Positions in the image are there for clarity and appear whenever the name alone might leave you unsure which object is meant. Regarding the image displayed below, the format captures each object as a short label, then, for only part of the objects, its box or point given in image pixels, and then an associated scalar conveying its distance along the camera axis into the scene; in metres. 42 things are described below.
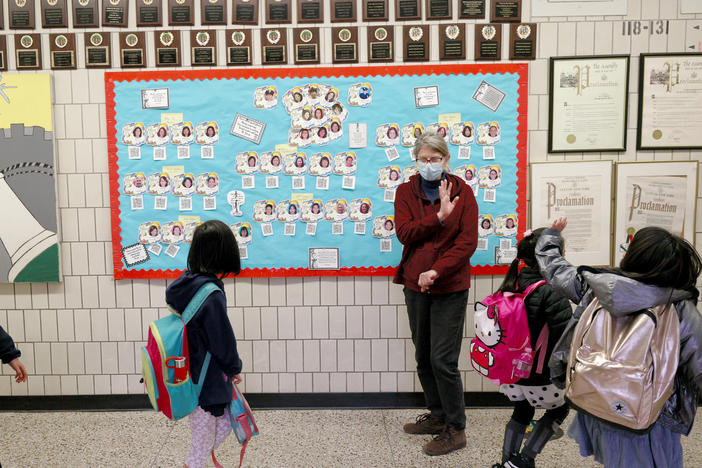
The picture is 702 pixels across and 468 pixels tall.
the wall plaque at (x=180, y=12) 2.79
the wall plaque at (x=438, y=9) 2.77
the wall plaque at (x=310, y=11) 2.77
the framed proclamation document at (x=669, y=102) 2.80
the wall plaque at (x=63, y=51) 2.82
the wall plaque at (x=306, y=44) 2.79
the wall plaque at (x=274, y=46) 2.79
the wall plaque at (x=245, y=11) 2.79
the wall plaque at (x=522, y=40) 2.78
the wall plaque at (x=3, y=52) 2.84
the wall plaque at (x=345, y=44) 2.79
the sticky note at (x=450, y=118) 2.82
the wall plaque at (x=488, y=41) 2.79
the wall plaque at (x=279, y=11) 2.78
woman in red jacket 2.36
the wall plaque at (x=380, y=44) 2.79
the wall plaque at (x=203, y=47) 2.81
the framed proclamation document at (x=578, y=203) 2.86
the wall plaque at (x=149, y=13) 2.80
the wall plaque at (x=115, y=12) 2.80
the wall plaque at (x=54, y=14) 2.81
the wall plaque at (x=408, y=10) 2.77
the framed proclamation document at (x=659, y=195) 2.85
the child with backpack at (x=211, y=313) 1.69
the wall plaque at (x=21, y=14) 2.82
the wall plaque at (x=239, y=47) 2.80
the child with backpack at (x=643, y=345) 1.40
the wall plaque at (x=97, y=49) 2.82
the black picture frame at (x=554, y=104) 2.79
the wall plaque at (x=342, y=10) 2.77
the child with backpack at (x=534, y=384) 1.88
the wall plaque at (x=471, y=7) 2.77
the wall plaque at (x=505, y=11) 2.77
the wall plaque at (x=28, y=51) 2.83
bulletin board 2.81
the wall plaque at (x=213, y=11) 2.79
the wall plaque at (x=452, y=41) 2.79
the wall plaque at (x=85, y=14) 2.80
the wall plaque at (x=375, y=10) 2.77
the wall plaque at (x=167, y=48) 2.81
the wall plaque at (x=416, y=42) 2.79
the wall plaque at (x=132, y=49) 2.82
